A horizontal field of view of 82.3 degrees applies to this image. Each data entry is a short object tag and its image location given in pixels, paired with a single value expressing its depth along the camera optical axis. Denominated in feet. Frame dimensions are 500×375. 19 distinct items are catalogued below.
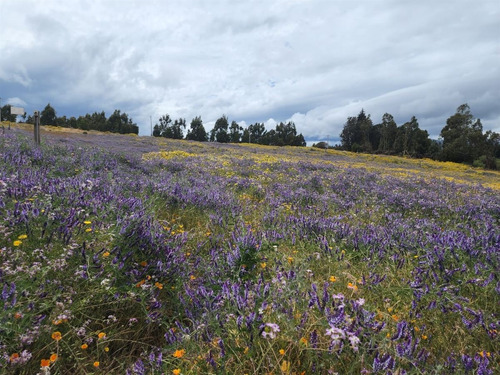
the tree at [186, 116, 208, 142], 321.32
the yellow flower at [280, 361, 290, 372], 4.81
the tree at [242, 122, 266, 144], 333.42
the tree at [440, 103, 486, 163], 174.19
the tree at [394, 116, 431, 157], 237.45
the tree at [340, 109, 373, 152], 298.76
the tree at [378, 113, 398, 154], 265.32
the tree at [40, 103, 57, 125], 258.57
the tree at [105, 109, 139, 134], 296.92
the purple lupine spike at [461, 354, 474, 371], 4.94
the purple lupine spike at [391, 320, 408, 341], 5.13
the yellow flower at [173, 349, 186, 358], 5.35
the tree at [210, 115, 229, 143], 322.55
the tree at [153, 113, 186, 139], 322.34
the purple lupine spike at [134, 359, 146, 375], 5.27
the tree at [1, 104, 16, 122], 192.46
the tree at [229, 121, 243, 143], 327.88
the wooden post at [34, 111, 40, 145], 31.47
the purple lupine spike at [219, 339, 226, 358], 5.13
